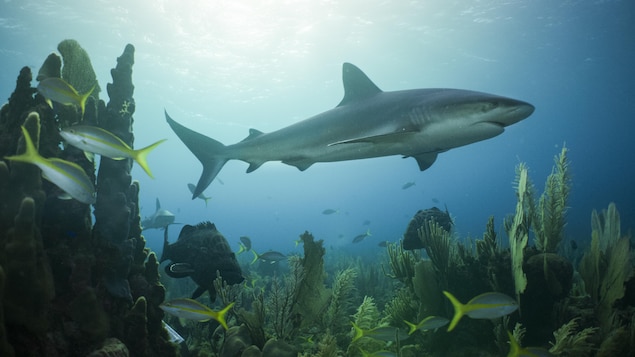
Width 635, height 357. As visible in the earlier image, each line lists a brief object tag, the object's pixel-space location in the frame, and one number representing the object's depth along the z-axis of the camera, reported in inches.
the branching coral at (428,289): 219.0
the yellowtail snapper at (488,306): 139.8
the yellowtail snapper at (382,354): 153.2
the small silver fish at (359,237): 640.4
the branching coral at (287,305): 184.7
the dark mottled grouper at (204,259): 203.3
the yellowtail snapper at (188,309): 138.5
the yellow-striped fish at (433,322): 167.2
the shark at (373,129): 134.2
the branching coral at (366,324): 185.0
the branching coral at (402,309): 237.6
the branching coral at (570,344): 149.0
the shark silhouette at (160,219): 515.5
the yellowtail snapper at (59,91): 132.8
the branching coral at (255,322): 169.5
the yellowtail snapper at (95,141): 119.0
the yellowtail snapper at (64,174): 104.1
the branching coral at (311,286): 204.8
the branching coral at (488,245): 225.0
